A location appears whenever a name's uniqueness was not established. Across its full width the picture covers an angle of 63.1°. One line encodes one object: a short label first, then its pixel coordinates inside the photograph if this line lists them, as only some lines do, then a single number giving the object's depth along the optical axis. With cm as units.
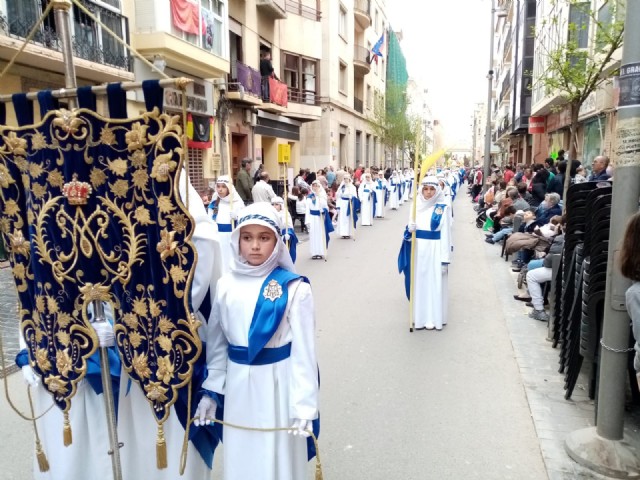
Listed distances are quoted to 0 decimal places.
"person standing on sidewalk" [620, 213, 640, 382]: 274
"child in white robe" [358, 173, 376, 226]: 1797
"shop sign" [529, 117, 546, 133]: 2626
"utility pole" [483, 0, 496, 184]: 2327
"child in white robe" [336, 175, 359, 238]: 1491
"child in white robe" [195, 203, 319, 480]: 265
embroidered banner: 234
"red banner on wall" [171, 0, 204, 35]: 1434
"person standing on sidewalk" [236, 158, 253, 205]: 1392
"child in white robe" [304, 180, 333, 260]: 1167
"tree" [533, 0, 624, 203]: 782
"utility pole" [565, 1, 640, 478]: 327
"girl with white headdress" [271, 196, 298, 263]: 813
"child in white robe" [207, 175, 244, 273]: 815
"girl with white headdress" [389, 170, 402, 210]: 2429
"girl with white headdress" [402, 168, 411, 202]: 2825
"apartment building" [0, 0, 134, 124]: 1003
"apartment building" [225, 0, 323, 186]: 2009
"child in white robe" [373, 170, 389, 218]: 2019
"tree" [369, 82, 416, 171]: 4191
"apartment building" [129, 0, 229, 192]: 1384
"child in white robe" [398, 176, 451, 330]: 664
